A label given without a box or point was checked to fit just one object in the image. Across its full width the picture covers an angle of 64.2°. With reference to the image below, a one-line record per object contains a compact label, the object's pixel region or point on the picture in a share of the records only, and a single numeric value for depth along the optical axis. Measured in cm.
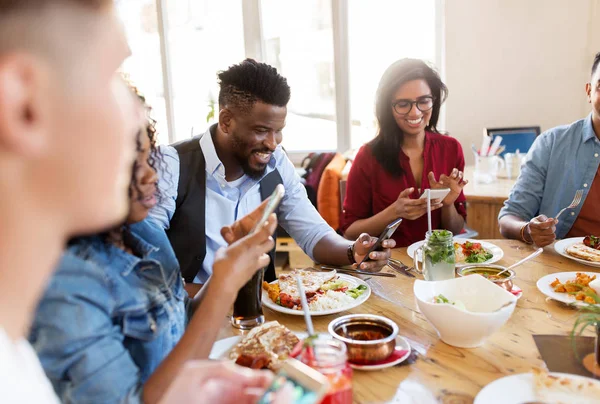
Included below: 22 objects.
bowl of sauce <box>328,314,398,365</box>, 102
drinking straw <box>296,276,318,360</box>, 95
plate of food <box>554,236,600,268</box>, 157
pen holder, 316
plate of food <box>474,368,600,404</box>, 87
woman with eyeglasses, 229
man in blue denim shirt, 212
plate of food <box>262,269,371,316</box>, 130
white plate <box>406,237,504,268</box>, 163
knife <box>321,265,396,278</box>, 157
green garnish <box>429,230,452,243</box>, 141
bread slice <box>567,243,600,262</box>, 157
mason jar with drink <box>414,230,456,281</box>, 141
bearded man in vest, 175
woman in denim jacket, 76
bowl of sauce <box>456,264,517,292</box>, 140
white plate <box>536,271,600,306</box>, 127
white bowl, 102
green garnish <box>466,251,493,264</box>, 164
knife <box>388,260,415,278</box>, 157
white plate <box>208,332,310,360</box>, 108
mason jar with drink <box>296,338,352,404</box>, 82
